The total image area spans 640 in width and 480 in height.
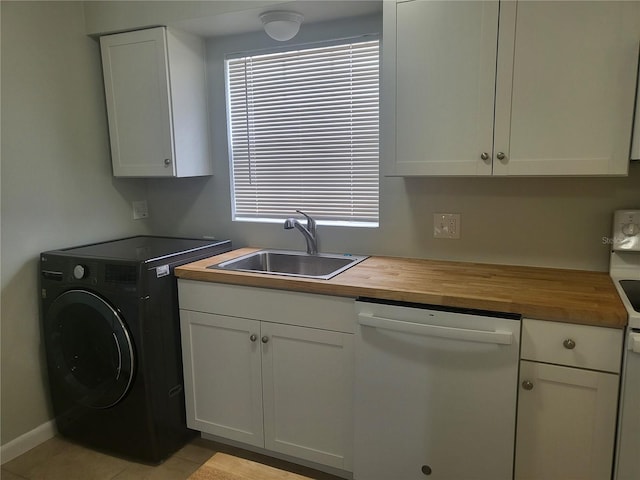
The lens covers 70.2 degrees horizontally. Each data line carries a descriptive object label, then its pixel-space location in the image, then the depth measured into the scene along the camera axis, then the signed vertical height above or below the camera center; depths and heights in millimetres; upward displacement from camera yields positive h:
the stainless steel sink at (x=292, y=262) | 2342 -472
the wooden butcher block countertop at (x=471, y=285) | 1506 -443
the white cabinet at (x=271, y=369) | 1910 -876
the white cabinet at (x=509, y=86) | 1584 +307
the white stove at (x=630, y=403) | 1381 -724
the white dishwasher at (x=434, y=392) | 1584 -816
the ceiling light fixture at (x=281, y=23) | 2105 +686
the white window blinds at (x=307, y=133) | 2328 +211
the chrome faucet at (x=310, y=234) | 2396 -325
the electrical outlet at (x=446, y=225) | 2182 -264
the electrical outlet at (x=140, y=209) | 2855 -221
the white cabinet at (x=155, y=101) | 2371 +390
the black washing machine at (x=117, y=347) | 2061 -809
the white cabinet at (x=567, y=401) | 1470 -768
